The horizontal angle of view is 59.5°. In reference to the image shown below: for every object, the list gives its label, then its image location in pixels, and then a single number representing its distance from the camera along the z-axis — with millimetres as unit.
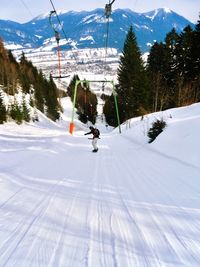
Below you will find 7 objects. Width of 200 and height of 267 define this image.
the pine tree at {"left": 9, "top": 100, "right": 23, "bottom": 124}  21351
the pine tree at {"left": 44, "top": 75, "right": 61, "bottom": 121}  39973
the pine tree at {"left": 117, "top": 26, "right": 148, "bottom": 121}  27378
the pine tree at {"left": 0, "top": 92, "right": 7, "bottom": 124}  18631
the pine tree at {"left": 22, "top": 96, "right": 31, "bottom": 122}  24408
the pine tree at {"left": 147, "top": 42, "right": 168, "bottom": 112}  27707
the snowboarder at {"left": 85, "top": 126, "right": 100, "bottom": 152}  9470
